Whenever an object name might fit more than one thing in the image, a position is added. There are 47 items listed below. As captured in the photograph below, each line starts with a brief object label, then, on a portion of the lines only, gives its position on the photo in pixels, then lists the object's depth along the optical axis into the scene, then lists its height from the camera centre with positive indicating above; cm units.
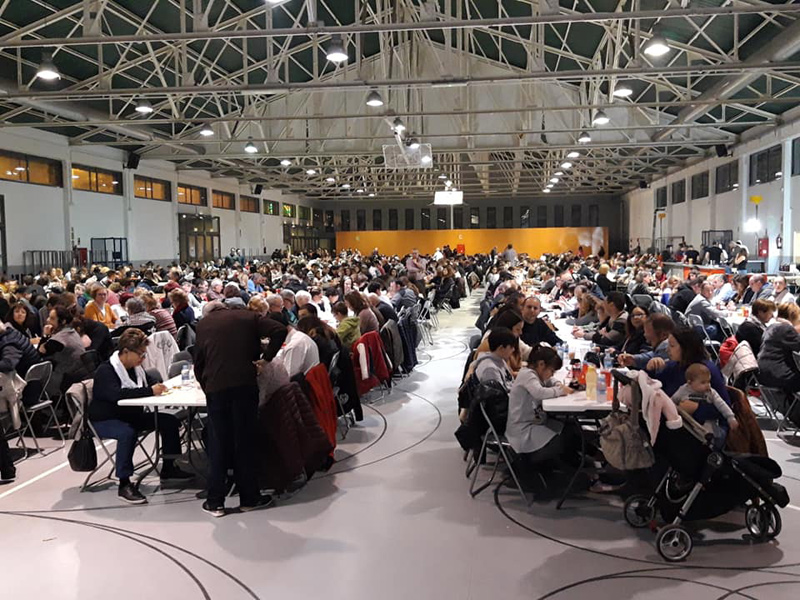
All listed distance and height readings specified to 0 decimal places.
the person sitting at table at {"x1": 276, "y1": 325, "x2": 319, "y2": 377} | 502 -77
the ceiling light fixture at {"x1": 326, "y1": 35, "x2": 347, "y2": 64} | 934 +279
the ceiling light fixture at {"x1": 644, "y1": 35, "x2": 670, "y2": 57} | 885 +264
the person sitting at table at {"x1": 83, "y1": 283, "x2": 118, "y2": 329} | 838 -67
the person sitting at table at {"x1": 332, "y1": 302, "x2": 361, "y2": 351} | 689 -78
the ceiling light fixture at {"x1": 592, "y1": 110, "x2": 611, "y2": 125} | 1360 +258
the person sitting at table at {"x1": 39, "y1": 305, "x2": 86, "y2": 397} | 613 -93
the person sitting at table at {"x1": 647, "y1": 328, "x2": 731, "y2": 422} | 396 -73
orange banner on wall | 4000 +57
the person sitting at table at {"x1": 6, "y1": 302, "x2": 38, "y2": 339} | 750 -69
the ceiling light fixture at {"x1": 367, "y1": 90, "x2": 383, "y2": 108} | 1284 +289
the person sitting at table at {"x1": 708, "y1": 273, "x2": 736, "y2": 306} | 1101 -79
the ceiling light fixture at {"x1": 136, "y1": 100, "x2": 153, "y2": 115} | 1261 +276
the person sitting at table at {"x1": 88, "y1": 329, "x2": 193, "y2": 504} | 462 -101
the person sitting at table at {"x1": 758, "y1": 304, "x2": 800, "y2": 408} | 546 -93
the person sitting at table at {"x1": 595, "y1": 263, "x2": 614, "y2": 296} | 1215 -63
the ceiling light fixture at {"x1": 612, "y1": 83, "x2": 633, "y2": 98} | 1120 +262
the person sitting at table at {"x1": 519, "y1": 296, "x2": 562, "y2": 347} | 646 -77
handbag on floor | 473 -138
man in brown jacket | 420 -79
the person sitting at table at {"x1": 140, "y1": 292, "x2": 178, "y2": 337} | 754 -69
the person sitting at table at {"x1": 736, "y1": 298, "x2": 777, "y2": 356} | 637 -76
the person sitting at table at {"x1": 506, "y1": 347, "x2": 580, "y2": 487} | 421 -107
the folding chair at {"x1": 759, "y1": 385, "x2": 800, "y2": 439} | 554 -134
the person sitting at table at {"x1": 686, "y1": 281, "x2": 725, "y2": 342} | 803 -81
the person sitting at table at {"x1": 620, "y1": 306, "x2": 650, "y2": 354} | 566 -75
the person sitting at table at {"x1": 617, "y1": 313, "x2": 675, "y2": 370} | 496 -69
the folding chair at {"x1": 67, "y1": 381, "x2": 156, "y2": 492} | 469 -102
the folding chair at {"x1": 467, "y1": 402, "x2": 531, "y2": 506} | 442 -139
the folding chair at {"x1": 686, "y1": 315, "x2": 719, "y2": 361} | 745 -94
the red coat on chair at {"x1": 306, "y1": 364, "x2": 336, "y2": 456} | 490 -108
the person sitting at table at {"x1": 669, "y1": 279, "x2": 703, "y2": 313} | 930 -72
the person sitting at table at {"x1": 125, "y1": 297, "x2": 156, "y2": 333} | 720 -67
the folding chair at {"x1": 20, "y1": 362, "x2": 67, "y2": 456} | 554 -119
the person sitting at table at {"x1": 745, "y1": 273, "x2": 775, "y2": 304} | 967 -61
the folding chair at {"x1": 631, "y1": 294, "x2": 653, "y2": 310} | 837 -69
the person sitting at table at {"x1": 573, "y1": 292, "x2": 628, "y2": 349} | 634 -76
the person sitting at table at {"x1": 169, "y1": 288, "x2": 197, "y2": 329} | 822 -66
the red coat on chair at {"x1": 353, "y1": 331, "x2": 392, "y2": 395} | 659 -113
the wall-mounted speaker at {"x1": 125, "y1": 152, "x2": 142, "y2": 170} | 2069 +286
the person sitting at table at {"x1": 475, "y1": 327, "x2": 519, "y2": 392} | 452 -75
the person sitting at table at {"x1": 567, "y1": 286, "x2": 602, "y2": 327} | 831 -81
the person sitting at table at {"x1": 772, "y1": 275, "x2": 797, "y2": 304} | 864 -61
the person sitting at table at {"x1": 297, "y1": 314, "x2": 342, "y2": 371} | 571 -72
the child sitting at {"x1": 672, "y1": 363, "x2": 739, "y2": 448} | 380 -86
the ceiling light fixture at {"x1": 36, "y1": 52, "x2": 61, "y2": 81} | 989 +271
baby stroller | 359 -132
